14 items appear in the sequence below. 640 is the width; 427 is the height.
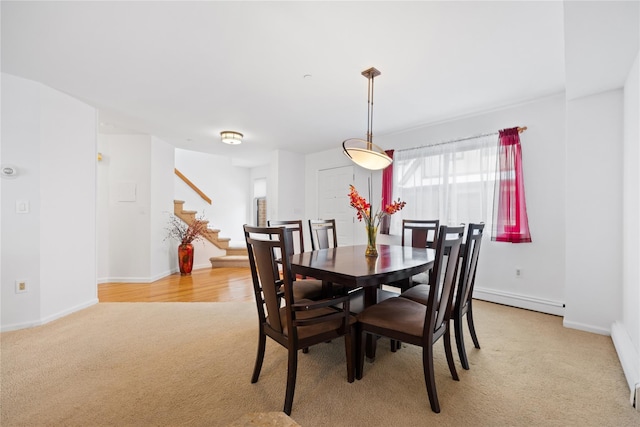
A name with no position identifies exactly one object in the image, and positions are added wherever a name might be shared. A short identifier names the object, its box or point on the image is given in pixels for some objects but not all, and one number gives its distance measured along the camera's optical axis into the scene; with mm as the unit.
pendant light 2395
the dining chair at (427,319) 1497
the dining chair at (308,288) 2219
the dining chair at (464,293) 1820
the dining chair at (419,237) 2765
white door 5215
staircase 5395
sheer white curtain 3504
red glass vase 4965
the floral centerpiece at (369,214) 2293
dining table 1603
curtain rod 3240
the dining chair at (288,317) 1494
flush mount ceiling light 4363
